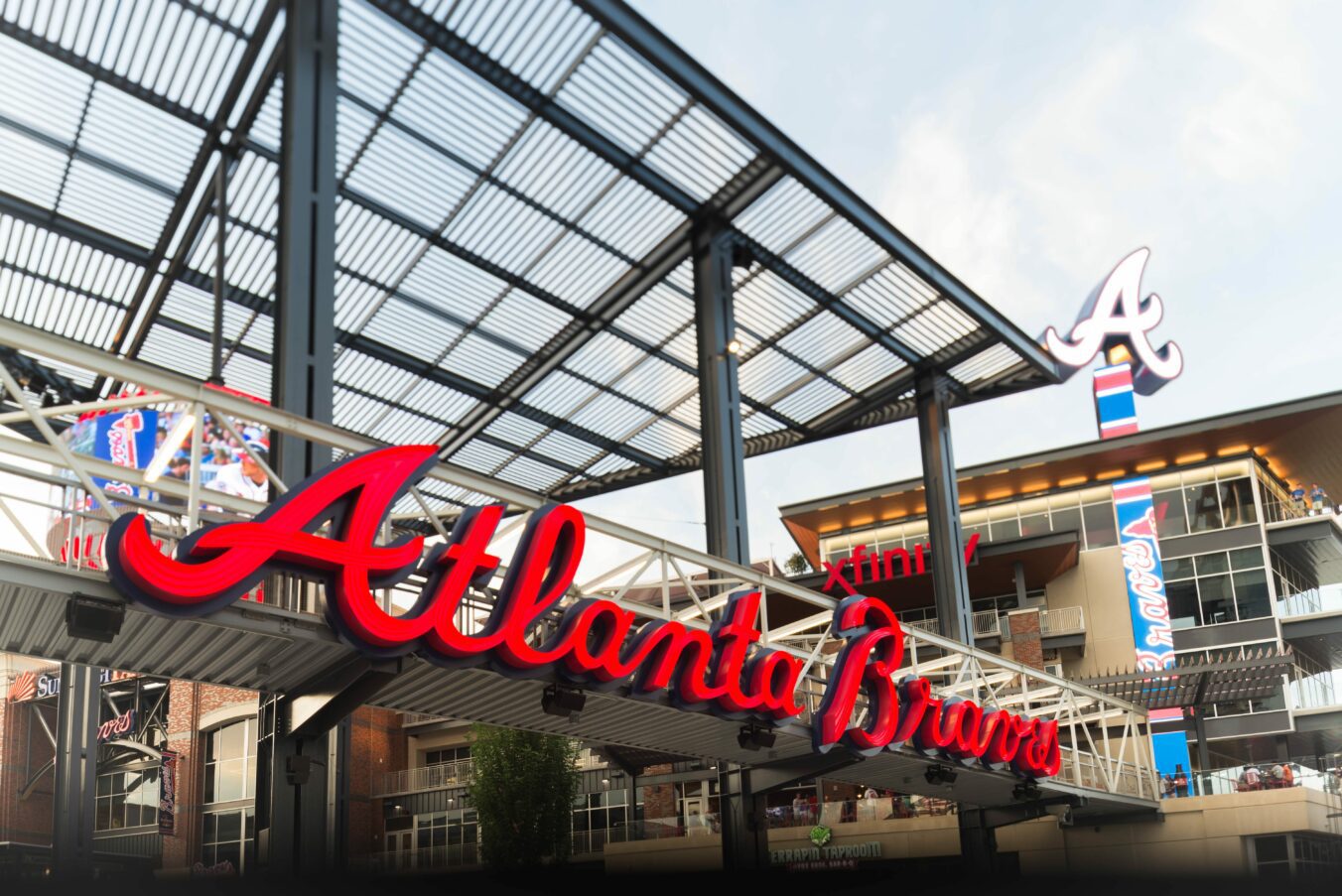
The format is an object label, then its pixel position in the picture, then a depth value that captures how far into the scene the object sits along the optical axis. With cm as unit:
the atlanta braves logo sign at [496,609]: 1277
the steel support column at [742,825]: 2481
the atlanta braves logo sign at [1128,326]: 6328
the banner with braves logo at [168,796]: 5566
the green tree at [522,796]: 4875
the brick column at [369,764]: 6225
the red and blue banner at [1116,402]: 6147
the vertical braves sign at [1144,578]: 5716
